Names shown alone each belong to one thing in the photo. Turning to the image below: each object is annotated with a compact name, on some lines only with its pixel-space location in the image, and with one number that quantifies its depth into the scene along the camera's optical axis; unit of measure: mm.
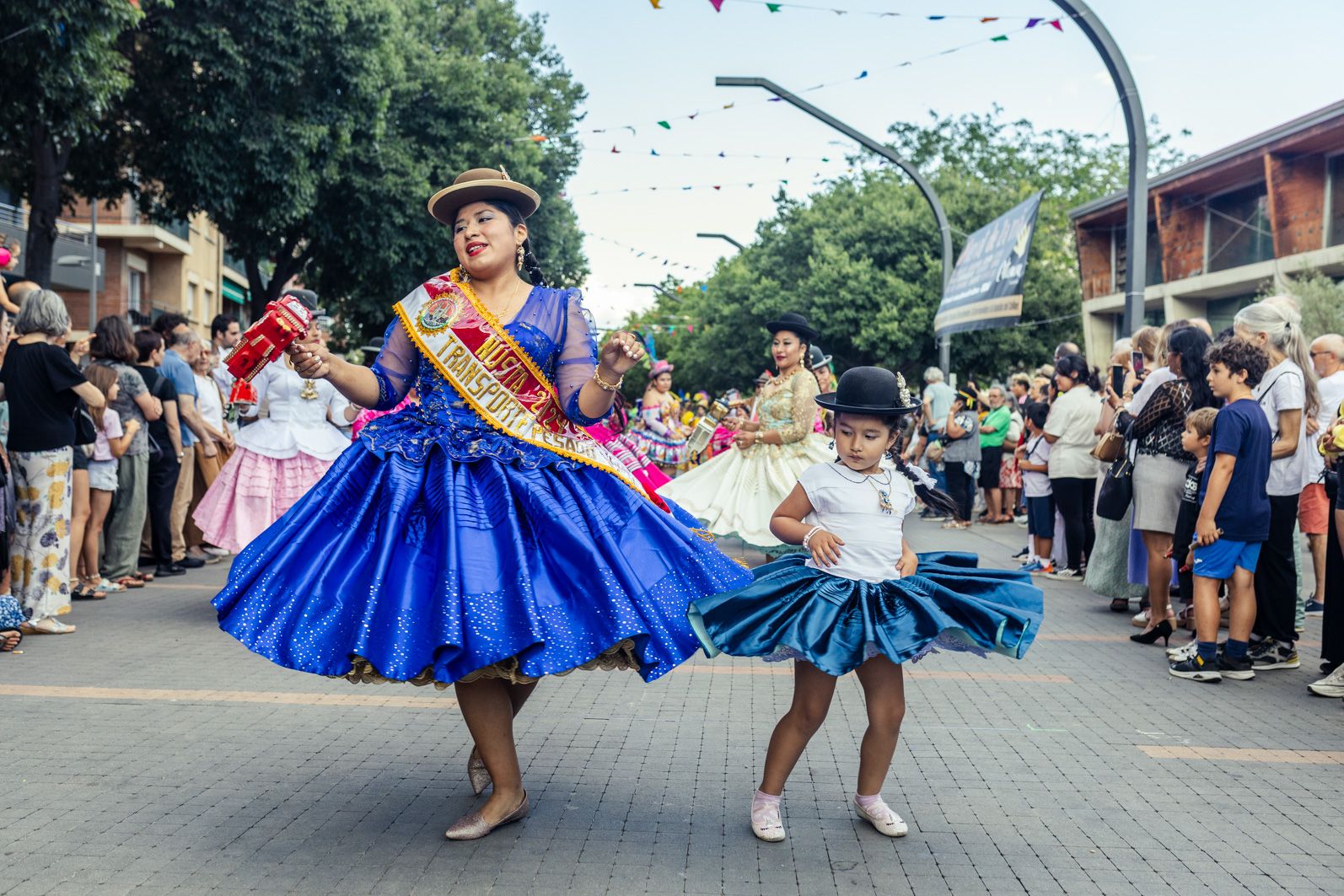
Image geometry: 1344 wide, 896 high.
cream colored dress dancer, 9758
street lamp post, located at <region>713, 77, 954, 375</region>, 16656
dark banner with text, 16656
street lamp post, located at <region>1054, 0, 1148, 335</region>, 10336
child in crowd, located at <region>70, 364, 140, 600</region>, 8859
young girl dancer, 3814
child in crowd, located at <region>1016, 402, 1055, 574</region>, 11341
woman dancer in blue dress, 3680
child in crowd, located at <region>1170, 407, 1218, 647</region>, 7188
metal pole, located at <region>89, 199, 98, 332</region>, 28202
